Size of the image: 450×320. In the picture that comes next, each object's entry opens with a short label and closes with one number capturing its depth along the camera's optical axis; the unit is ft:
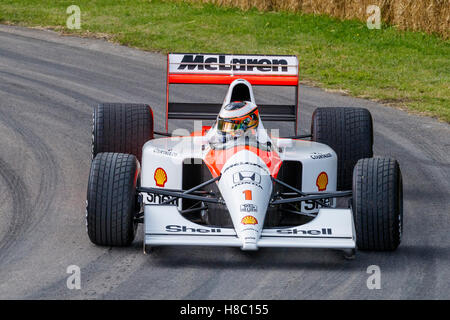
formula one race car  61.57
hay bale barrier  146.92
